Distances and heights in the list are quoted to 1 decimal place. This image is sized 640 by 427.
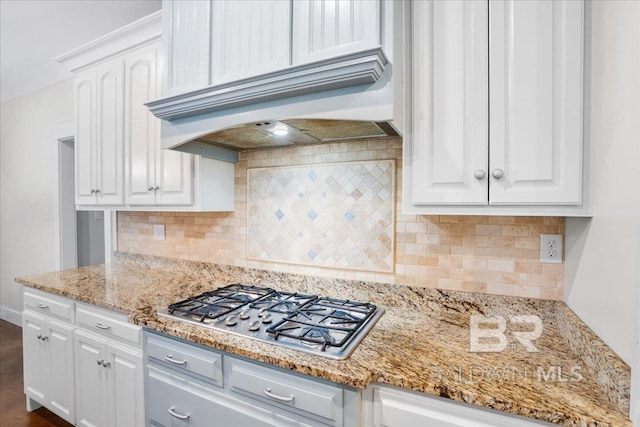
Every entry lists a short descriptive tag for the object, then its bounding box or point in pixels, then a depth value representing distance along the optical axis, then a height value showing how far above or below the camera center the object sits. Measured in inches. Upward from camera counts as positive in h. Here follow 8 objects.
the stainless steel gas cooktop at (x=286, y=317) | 45.9 -18.6
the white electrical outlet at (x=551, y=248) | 52.1 -6.4
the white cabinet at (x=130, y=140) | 75.5 +17.9
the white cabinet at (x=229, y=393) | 40.9 -26.7
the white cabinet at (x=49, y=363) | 75.7 -38.8
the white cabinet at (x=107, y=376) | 61.9 -34.8
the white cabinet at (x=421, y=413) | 34.9 -23.4
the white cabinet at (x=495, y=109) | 42.1 +13.9
